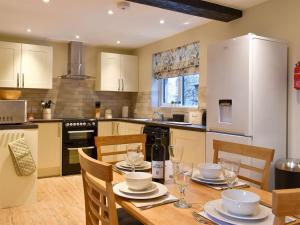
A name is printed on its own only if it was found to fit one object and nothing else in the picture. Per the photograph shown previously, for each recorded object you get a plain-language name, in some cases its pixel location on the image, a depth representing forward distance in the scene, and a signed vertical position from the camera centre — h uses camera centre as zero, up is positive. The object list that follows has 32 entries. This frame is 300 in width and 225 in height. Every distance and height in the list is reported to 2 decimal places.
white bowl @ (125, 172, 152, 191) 1.23 -0.32
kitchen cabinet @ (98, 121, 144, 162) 4.54 -0.31
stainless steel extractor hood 4.93 +0.92
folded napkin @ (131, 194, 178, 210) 1.11 -0.38
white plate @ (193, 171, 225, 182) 1.47 -0.36
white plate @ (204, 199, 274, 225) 0.96 -0.38
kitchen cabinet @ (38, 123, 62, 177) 4.26 -0.61
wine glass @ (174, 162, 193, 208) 1.17 -0.29
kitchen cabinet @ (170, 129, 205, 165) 3.10 -0.37
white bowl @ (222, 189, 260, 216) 0.99 -0.34
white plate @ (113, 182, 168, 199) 1.19 -0.37
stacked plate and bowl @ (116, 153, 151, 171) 1.71 -0.34
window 4.22 +0.35
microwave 3.14 -0.01
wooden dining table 0.99 -0.39
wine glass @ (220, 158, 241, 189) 1.33 -0.28
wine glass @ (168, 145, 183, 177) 1.37 -0.22
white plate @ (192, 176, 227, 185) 1.44 -0.37
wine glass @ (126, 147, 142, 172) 1.70 -0.29
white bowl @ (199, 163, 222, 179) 1.49 -0.33
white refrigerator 2.60 +0.20
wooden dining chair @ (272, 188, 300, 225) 0.73 -0.25
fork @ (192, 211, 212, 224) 0.99 -0.39
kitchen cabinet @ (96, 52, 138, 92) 5.09 +0.75
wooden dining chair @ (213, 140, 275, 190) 1.59 -0.25
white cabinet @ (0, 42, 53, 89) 4.29 +0.74
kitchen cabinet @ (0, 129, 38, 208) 2.93 -0.75
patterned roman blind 4.05 +0.82
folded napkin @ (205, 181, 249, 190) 1.38 -0.38
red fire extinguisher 2.62 +0.36
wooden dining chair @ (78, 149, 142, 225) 1.07 -0.36
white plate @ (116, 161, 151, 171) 1.70 -0.35
